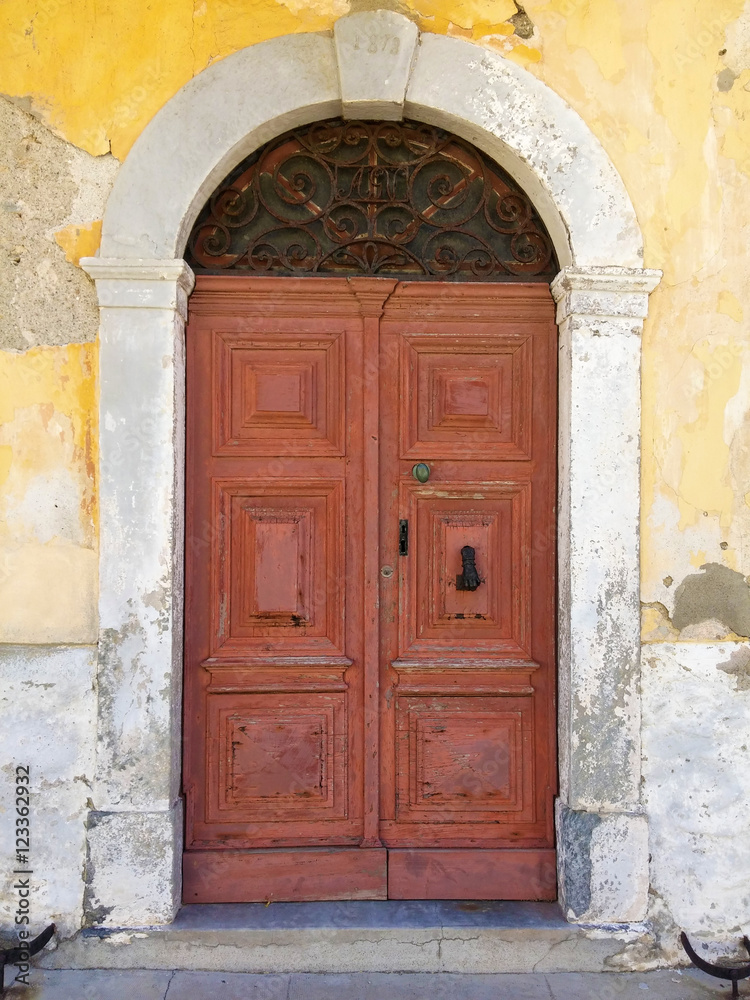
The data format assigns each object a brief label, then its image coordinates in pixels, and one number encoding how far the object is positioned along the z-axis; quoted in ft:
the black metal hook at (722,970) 9.04
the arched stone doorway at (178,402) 9.62
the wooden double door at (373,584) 10.32
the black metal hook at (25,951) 9.12
